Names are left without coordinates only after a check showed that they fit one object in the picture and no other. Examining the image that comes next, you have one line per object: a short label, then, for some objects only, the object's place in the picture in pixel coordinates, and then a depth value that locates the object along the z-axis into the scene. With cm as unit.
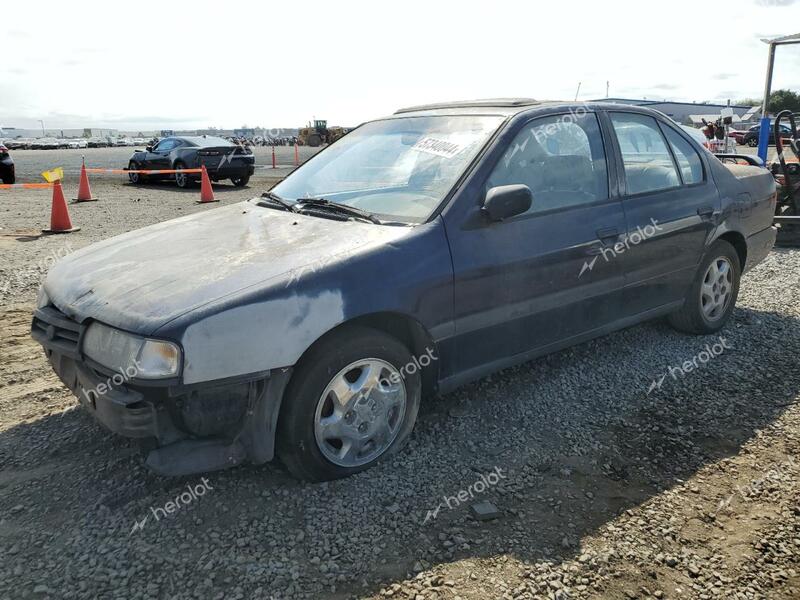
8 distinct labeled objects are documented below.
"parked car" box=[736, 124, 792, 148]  4044
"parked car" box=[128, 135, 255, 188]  1664
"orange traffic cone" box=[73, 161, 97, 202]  1368
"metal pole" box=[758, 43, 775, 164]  999
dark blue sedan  251
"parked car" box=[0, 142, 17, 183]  1517
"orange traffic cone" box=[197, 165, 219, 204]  1341
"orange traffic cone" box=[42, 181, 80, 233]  927
